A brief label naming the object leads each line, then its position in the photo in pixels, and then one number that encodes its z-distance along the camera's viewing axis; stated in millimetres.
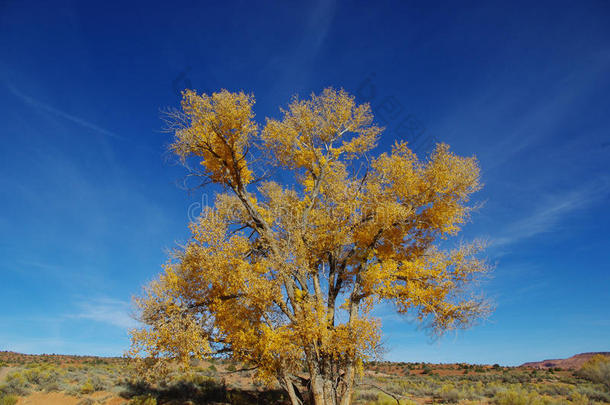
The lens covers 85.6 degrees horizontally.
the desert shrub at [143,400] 14211
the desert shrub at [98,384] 17238
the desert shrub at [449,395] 19309
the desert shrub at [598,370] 22734
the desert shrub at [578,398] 15609
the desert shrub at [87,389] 16531
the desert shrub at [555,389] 21156
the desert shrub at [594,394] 17548
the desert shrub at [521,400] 15059
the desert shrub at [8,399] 13556
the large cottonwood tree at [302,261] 10695
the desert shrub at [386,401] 14265
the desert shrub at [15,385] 15016
